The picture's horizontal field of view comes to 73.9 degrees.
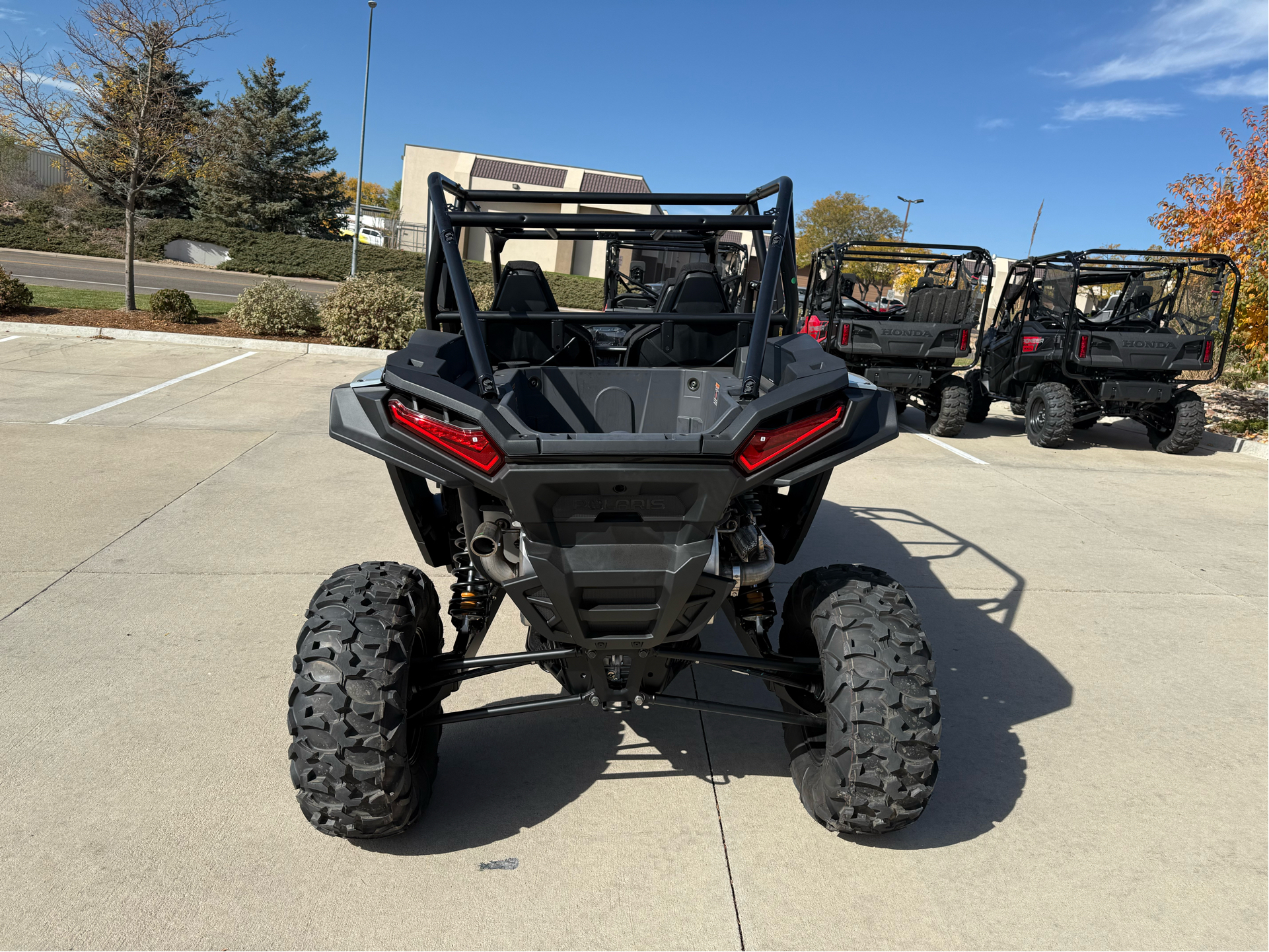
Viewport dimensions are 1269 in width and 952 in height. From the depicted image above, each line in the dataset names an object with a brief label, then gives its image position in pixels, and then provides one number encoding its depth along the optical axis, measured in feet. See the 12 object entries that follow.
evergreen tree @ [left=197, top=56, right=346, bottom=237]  107.65
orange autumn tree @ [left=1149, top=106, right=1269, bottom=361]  36.01
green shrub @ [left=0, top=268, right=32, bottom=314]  42.65
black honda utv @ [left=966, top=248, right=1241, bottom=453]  30.32
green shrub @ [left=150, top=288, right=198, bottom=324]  44.21
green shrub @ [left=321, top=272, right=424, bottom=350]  42.39
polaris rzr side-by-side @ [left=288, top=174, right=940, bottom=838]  6.88
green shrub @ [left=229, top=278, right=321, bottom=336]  43.47
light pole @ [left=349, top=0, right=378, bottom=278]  79.30
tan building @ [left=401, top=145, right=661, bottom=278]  128.98
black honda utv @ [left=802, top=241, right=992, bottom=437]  32.55
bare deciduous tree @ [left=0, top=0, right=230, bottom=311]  40.96
